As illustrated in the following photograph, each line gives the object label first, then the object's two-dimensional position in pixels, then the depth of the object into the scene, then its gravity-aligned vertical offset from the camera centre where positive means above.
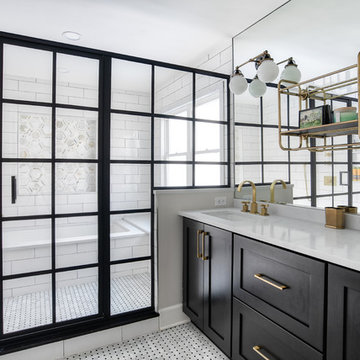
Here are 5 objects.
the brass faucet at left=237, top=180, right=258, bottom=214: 2.14 -0.21
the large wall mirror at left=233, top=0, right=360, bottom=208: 1.58 +0.59
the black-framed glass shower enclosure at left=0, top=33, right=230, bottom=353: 1.82 -0.01
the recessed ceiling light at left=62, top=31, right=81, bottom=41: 2.23 +1.21
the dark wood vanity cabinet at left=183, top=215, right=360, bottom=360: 1.03 -0.60
